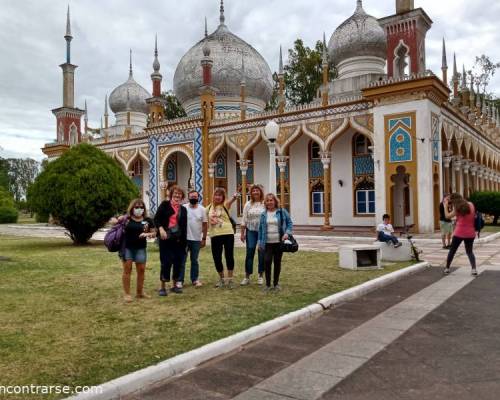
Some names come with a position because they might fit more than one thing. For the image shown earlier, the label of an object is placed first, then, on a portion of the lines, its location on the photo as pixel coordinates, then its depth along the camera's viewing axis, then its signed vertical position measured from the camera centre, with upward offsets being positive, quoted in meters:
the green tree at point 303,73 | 35.41 +10.87
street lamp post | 9.14 +1.47
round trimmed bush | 14.09 +0.75
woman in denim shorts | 5.92 -0.35
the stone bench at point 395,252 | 9.86 -0.90
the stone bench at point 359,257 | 8.75 -0.89
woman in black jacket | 6.30 -0.27
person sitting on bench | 9.81 -0.49
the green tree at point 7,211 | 35.91 +0.48
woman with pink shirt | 7.90 -0.26
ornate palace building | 17.70 +3.85
